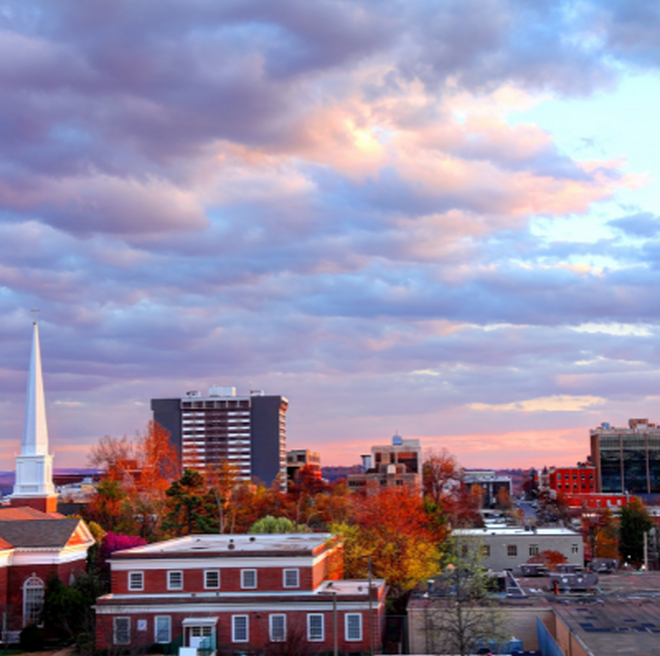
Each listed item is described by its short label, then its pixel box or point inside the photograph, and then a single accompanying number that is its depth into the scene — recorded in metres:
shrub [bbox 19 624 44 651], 60.66
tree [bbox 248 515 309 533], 86.62
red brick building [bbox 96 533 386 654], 52.88
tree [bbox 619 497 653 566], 114.12
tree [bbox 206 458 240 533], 108.46
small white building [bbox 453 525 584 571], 94.50
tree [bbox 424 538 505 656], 48.81
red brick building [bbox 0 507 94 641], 65.31
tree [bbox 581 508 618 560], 115.62
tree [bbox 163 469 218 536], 89.56
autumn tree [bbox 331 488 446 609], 70.19
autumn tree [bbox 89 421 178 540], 94.88
